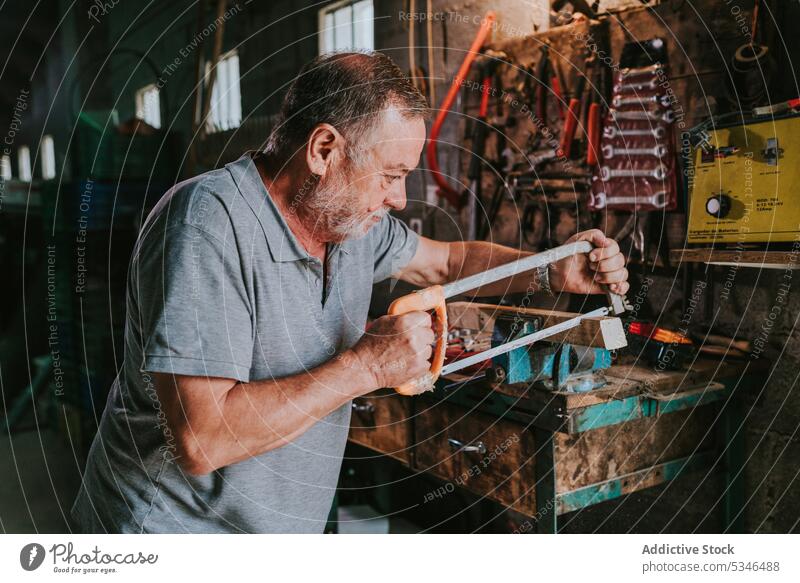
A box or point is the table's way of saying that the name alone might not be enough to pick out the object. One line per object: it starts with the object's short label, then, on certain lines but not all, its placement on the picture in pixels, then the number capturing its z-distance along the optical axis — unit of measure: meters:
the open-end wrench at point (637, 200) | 1.82
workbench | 1.46
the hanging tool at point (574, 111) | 2.01
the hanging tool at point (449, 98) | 2.16
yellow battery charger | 1.46
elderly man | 1.06
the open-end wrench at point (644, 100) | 1.80
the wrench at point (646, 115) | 1.80
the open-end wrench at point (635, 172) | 1.80
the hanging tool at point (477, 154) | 2.33
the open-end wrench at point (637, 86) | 1.83
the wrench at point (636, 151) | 1.80
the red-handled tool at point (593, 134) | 1.94
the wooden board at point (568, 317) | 1.39
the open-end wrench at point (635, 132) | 1.81
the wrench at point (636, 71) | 1.82
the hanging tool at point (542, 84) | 2.11
